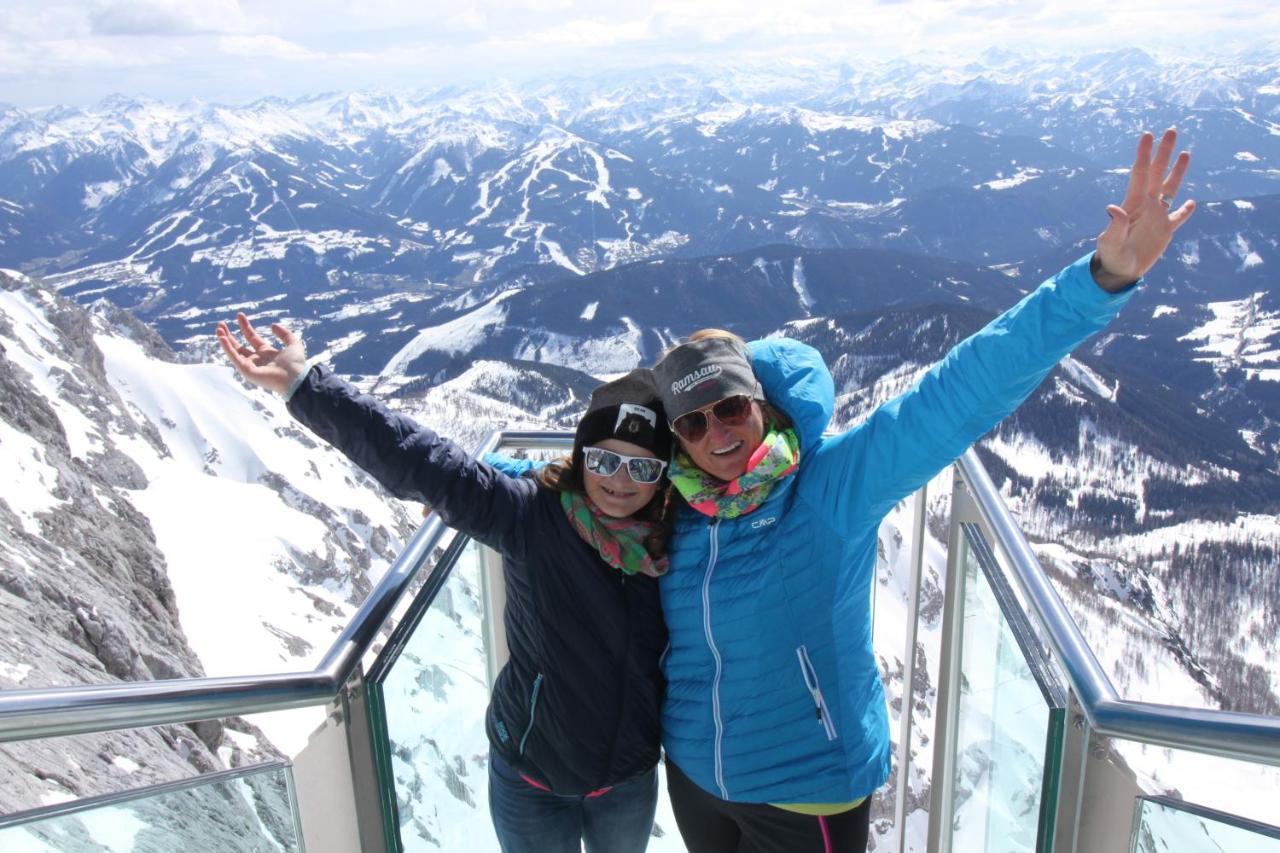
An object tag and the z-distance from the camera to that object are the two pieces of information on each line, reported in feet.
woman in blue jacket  10.65
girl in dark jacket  11.35
